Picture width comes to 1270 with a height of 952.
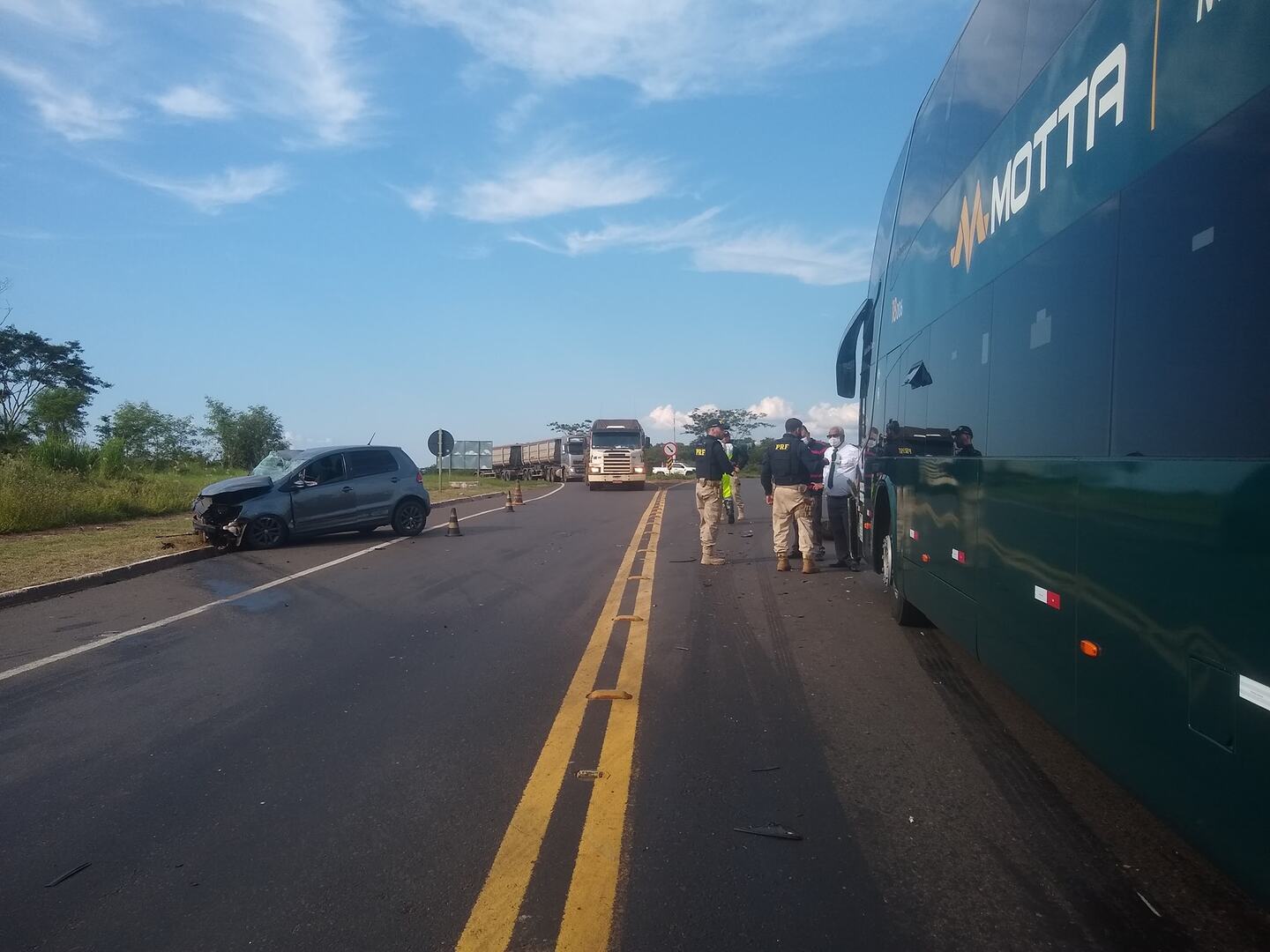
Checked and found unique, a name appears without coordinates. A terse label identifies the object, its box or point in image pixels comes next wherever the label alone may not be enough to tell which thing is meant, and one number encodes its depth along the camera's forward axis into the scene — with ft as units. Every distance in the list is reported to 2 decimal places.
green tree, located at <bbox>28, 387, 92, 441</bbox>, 117.08
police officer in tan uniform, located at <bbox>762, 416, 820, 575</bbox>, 40.55
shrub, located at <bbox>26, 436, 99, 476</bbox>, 76.95
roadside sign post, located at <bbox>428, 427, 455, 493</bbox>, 98.89
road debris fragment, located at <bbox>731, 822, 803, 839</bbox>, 13.57
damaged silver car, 52.31
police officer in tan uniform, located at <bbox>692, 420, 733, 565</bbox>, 43.45
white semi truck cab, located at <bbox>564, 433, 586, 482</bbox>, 178.09
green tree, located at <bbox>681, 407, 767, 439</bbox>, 332.60
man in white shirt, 41.57
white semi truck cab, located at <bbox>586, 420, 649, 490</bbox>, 133.69
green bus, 9.17
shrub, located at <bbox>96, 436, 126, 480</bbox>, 80.28
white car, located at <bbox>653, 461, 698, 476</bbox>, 233.55
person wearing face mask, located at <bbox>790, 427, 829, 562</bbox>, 41.55
